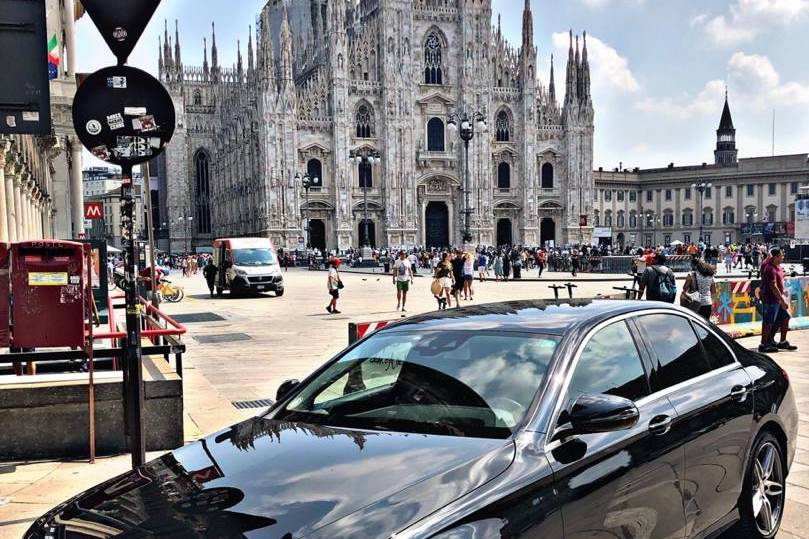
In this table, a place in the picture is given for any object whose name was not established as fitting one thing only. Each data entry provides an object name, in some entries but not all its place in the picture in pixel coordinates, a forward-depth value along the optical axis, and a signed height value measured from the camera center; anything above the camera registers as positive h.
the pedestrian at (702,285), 11.24 -0.84
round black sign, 4.15 +0.73
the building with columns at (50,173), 12.91 +1.89
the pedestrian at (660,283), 10.99 -0.77
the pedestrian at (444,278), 18.92 -1.08
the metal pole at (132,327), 4.14 -0.49
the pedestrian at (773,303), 10.57 -1.07
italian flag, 14.47 +3.98
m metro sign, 22.35 +0.95
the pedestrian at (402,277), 19.12 -1.05
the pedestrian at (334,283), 18.73 -1.15
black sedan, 2.49 -0.86
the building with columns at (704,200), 89.12 +3.89
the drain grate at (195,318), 18.25 -1.98
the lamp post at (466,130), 35.12 +5.06
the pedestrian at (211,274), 26.30 -1.21
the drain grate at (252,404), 7.96 -1.80
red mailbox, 5.71 -0.39
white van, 26.03 -0.98
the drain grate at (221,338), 14.14 -1.92
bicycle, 23.66 -1.67
